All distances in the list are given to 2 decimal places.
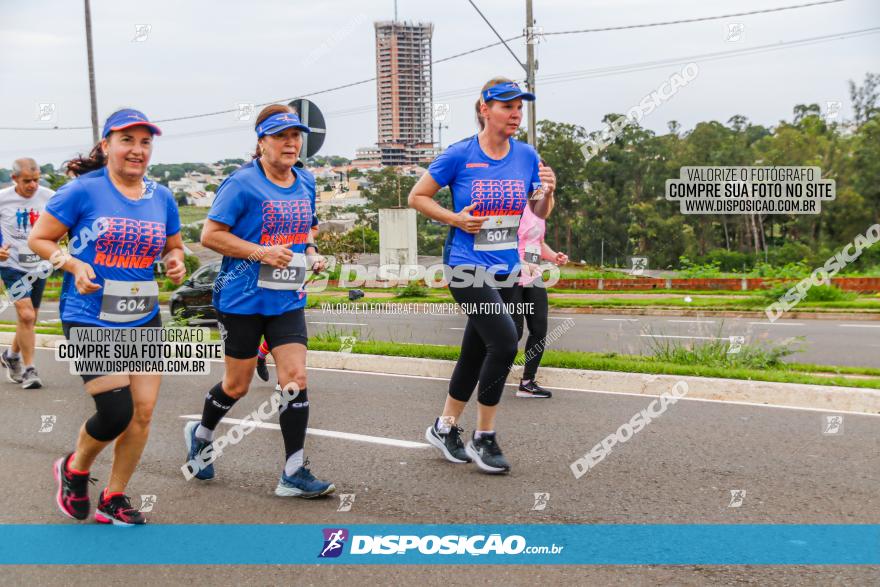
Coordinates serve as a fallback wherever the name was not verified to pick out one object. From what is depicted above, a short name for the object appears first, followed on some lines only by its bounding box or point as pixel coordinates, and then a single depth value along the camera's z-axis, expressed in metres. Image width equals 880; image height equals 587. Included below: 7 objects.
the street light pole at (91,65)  28.59
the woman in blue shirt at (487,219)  5.42
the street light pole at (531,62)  22.80
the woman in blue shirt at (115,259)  4.43
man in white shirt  8.47
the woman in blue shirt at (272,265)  4.95
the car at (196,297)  19.08
